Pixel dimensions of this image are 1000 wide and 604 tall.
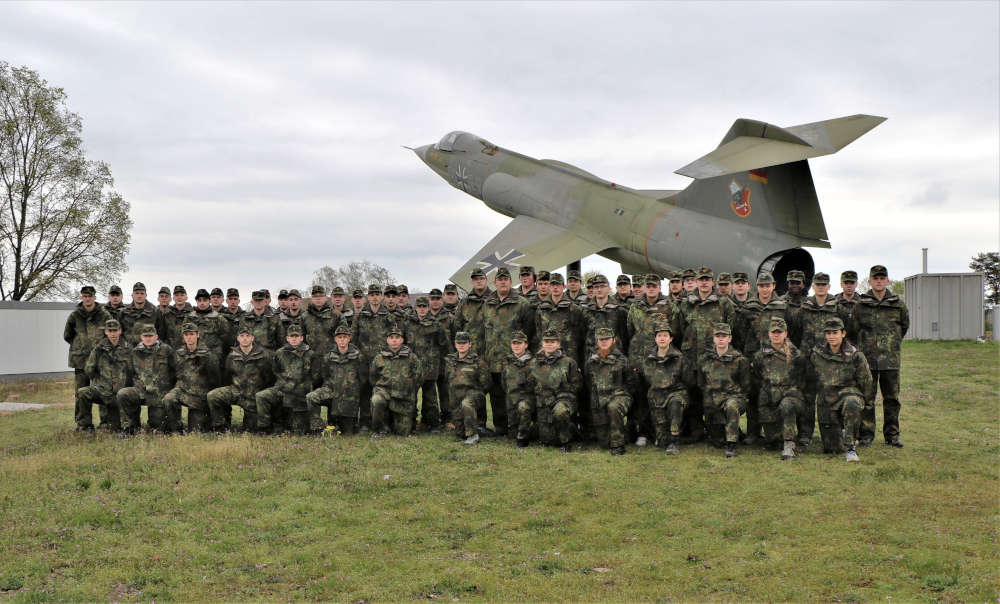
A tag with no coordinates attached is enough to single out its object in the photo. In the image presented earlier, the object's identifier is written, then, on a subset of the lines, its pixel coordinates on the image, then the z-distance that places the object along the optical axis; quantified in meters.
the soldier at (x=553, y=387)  8.98
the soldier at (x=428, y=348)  10.46
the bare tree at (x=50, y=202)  26.02
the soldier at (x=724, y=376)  8.59
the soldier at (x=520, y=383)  9.12
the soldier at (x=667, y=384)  8.70
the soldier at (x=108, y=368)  10.47
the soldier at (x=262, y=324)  10.78
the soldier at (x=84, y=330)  11.20
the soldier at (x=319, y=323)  10.87
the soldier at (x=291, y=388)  10.00
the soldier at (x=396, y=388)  9.85
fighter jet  11.23
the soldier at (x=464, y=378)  9.62
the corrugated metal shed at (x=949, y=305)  21.52
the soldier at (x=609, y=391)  8.70
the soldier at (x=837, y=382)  8.27
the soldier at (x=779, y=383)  8.34
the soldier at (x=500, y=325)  9.94
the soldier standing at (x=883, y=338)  8.82
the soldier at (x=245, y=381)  10.17
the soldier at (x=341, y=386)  9.92
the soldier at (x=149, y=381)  10.23
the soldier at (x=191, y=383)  10.13
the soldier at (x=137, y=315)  11.38
